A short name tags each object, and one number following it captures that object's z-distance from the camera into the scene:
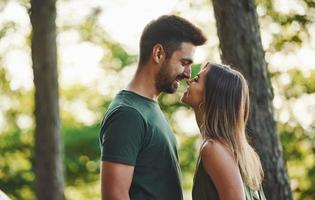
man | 3.92
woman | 3.92
